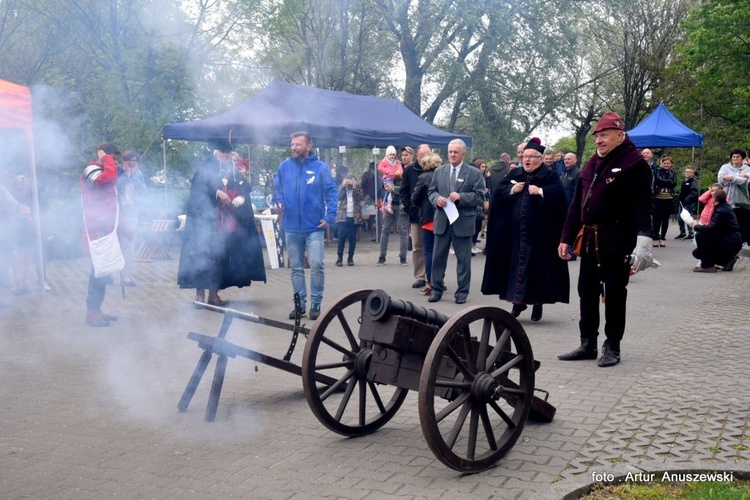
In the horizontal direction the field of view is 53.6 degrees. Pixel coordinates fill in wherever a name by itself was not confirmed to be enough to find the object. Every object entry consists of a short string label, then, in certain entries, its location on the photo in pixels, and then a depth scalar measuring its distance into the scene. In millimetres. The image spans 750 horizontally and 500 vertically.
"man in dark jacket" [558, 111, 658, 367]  6070
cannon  3844
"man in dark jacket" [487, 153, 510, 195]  14357
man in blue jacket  8438
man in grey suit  9438
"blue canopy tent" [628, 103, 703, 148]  18875
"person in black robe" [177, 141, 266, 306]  9039
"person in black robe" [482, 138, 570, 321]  7816
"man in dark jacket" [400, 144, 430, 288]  10867
